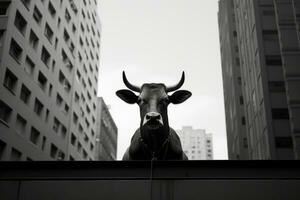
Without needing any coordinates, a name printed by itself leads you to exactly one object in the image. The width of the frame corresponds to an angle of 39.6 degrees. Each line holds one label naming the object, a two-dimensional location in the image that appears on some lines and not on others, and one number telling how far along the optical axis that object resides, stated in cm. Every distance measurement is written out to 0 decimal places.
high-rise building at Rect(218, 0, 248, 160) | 5650
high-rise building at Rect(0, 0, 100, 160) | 3384
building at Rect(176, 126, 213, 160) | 18600
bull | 795
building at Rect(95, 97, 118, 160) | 7644
